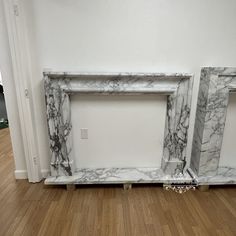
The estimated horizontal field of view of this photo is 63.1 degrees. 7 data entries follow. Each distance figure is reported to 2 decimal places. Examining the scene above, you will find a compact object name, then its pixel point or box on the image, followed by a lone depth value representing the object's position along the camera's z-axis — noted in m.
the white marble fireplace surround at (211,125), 1.80
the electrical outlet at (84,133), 2.05
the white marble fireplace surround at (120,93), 1.85
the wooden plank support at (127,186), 2.01
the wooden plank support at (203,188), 2.00
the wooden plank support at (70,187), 1.99
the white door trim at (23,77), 1.67
